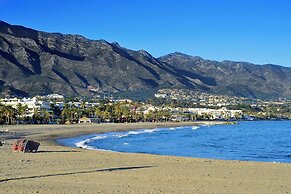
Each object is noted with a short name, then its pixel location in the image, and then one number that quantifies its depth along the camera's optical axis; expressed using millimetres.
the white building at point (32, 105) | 117719
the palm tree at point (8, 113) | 93750
